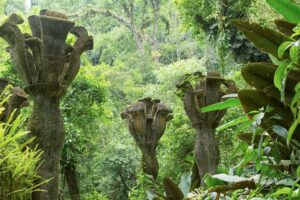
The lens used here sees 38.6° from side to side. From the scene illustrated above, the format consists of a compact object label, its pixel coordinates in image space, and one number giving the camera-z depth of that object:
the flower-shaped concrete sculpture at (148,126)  7.21
